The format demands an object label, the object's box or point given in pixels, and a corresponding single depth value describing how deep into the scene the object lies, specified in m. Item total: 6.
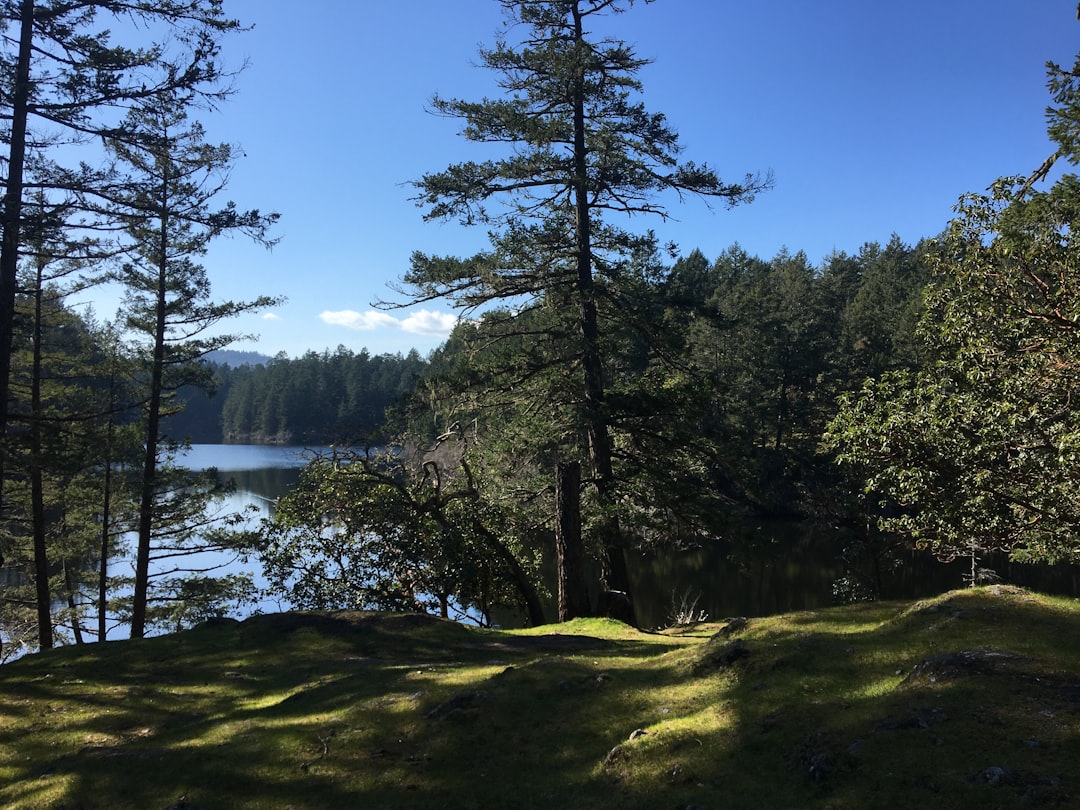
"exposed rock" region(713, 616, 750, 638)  8.12
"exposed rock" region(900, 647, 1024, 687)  5.24
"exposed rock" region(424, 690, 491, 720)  6.48
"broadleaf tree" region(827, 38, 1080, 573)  7.43
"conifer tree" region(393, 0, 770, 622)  15.17
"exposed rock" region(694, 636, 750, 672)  6.80
